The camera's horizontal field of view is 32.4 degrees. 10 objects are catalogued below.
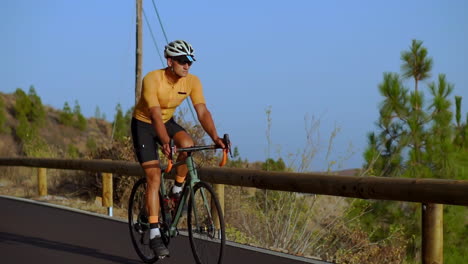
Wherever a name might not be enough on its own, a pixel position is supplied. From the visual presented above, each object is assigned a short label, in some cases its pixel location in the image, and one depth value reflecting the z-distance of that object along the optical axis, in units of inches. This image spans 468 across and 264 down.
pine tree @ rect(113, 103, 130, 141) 2593.0
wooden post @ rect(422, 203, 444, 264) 284.2
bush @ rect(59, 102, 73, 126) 2696.9
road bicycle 268.7
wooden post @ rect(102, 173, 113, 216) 542.9
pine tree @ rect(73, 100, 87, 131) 2741.1
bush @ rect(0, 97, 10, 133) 2349.7
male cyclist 283.6
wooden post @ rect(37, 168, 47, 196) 644.7
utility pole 832.7
